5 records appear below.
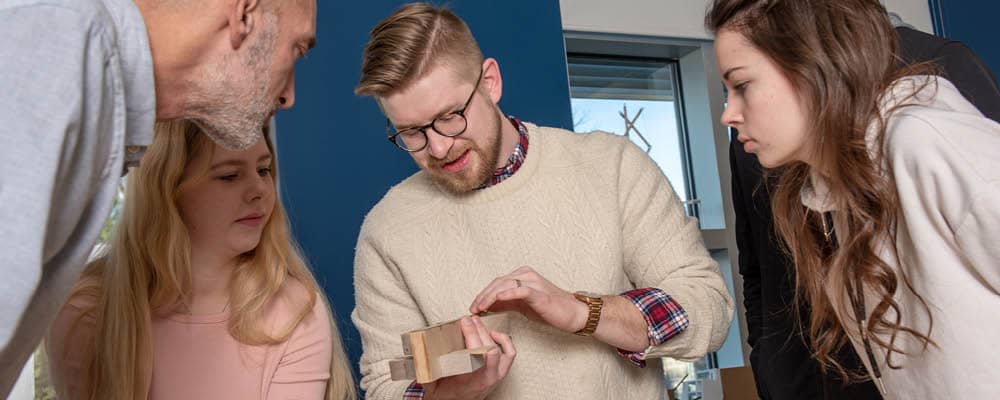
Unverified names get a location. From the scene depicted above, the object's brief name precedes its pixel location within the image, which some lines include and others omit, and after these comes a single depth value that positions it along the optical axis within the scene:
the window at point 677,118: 4.08
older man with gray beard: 0.84
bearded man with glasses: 1.89
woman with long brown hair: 1.36
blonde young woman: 1.93
